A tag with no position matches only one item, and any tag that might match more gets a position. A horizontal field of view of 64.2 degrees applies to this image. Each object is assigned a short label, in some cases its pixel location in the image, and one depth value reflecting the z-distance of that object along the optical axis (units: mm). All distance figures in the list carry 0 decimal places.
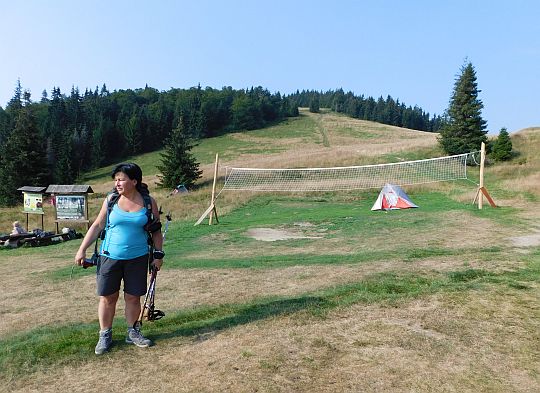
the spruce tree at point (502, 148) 30219
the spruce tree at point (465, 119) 31781
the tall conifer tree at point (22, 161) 39188
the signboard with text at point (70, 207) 16719
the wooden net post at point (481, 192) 14781
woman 3957
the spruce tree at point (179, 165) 37844
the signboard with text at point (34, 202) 17562
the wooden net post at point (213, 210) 16000
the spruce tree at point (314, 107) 129000
